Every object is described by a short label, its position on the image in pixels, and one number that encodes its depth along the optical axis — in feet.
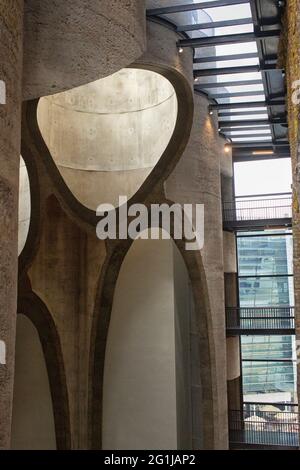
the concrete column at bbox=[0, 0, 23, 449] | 18.30
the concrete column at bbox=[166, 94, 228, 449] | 52.90
